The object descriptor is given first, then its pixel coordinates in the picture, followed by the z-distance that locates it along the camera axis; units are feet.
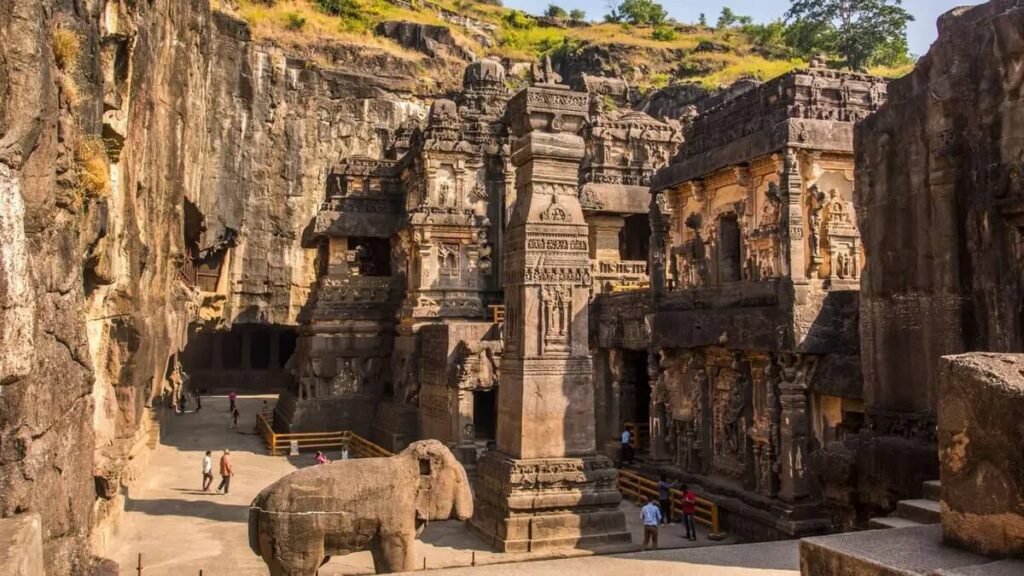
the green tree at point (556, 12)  234.38
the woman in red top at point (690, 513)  41.73
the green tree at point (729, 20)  227.20
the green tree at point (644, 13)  226.38
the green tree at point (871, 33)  161.07
